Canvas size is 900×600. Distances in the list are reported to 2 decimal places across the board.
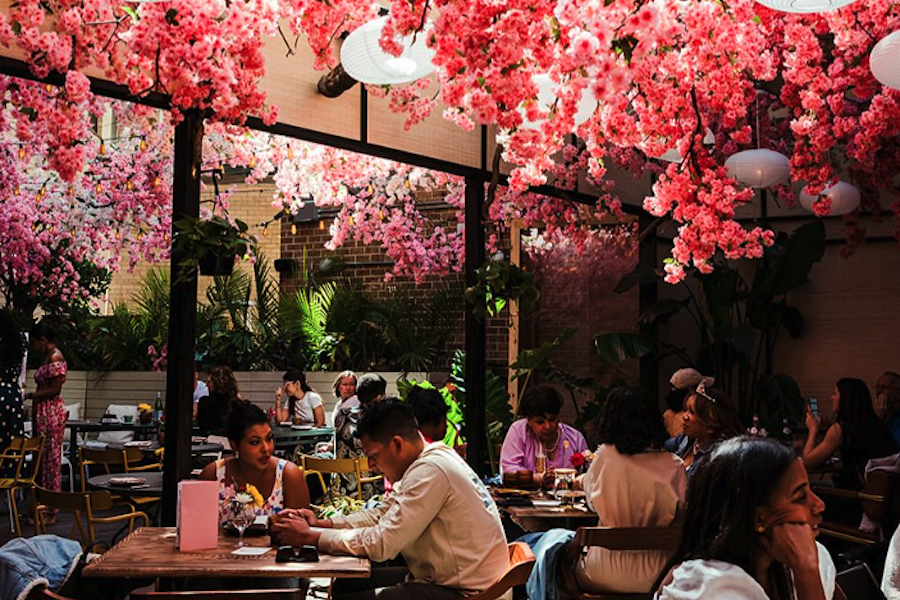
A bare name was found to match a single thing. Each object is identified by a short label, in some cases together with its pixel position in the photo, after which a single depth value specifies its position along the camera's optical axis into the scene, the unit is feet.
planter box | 39.29
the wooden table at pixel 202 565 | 10.62
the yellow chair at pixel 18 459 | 24.76
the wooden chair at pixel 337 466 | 20.81
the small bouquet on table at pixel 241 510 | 12.42
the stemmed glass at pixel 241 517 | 12.41
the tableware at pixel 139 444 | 27.37
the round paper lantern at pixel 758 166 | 20.94
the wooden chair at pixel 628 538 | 12.29
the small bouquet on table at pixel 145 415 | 31.42
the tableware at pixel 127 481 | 19.33
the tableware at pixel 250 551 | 11.41
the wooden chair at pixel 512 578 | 10.98
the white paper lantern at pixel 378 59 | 14.94
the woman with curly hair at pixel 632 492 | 13.05
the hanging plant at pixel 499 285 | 23.85
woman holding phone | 19.92
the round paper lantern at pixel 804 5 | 12.27
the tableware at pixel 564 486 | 16.51
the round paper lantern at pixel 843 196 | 24.52
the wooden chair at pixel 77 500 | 16.21
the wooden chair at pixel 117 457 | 22.41
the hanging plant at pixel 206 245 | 17.04
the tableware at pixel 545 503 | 16.12
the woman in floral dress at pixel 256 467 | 13.89
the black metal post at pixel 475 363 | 24.86
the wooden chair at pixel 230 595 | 9.14
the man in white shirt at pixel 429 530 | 11.43
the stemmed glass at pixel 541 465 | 18.47
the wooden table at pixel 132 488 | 18.61
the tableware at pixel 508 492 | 17.07
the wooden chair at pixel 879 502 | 16.92
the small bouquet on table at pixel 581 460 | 18.49
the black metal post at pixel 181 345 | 17.53
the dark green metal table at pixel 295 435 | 28.66
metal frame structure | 17.28
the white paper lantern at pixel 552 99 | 15.84
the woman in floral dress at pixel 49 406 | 27.07
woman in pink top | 19.10
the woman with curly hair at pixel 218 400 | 27.09
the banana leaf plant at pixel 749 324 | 28.81
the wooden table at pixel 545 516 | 15.35
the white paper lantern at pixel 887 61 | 14.83
